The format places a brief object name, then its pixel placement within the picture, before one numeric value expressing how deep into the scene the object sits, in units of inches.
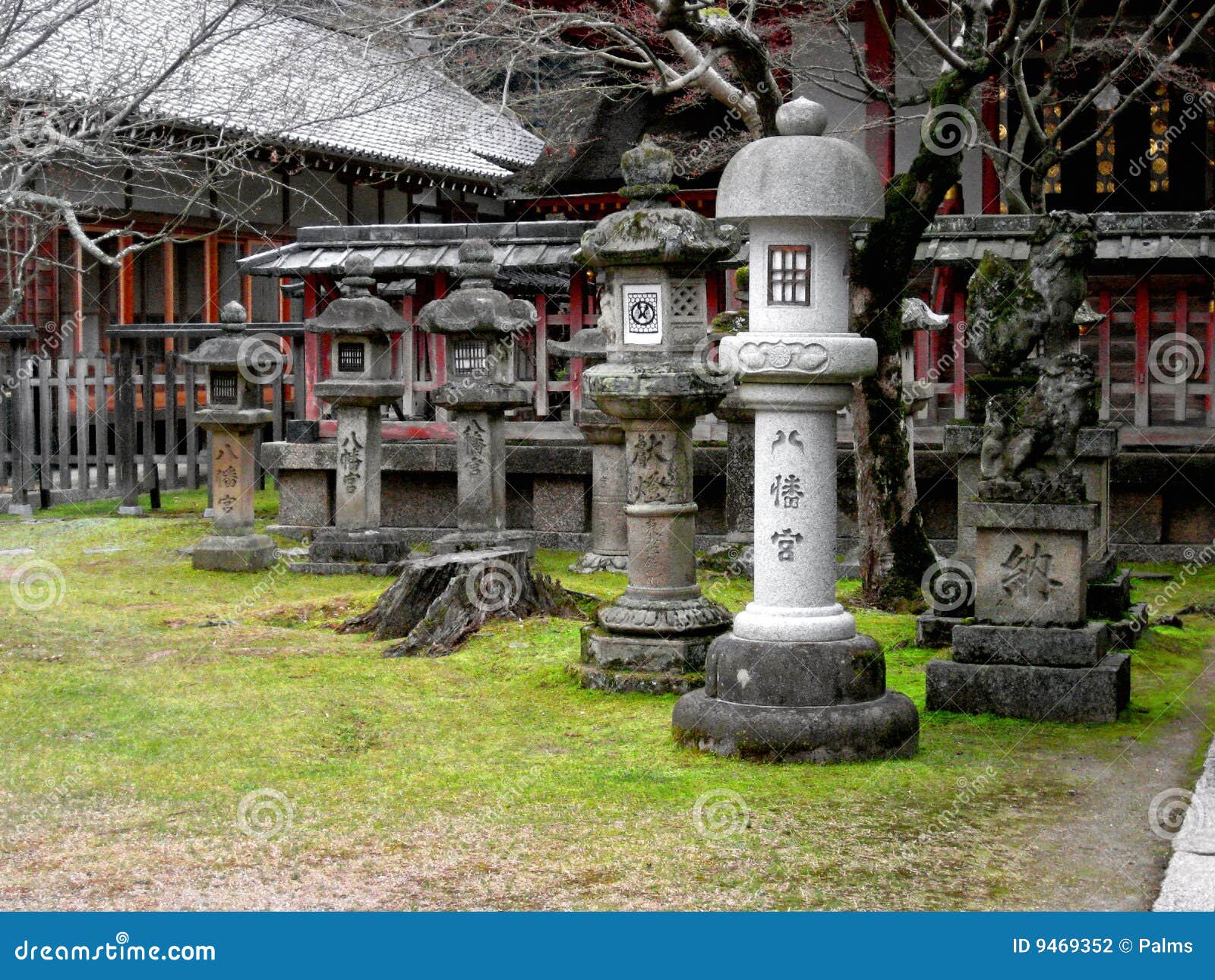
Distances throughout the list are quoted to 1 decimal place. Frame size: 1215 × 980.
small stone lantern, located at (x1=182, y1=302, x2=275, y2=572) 514.3
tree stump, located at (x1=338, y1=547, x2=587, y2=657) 387.9
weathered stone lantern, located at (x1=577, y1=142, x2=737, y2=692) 329.4
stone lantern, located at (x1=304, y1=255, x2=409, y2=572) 514.6
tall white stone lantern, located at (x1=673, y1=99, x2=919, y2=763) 256.1
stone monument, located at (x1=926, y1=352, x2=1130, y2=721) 289.1
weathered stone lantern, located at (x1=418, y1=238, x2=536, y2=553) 486.3
